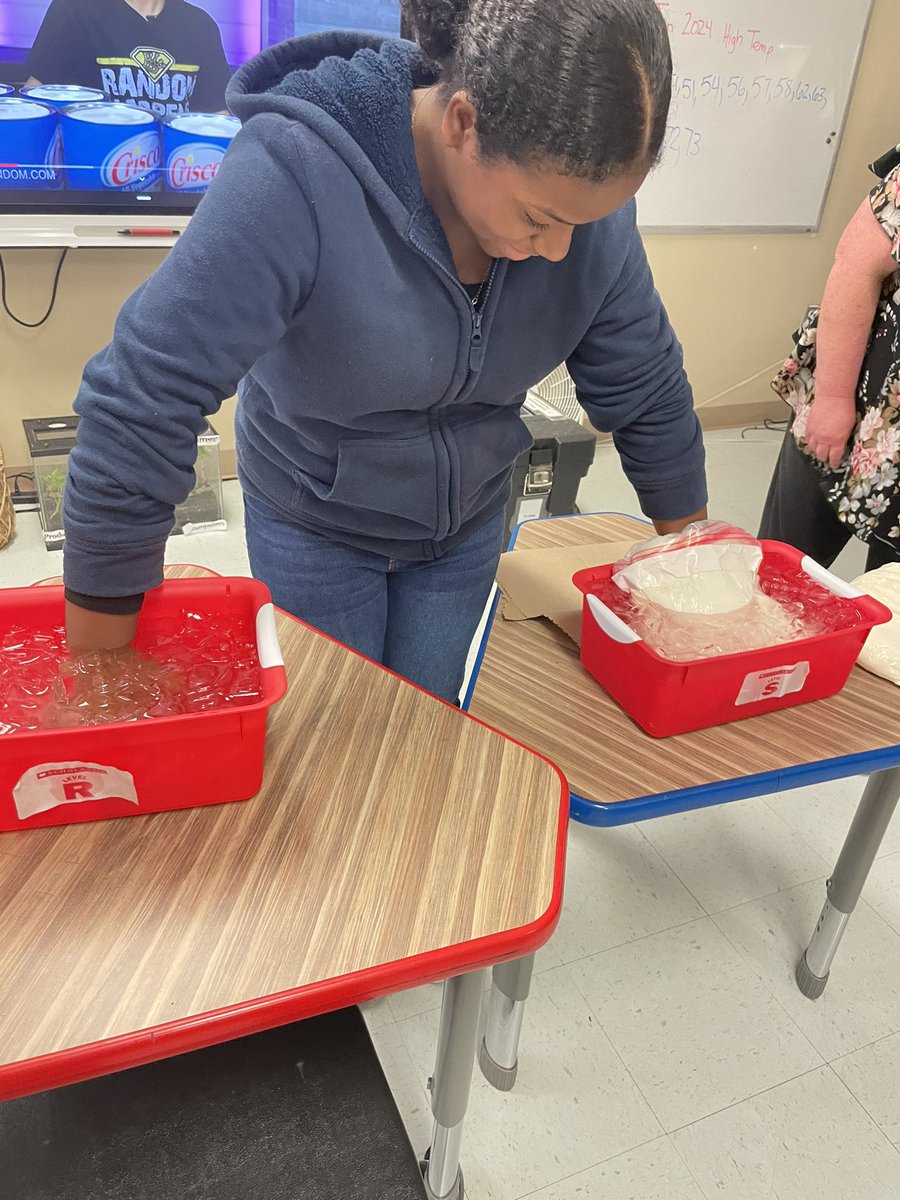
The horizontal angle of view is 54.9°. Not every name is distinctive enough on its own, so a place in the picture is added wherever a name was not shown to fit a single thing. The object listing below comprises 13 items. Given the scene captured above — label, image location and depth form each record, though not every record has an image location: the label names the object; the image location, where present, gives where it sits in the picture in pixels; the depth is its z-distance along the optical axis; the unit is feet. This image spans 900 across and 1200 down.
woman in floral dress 4.52
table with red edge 2.02
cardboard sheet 3.83
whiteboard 9.67
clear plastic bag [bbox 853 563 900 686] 3.62
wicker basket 8.28
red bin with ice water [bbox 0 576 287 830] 2.25
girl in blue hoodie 2.16
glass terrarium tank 8.16
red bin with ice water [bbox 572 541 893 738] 3.08
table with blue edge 3.01
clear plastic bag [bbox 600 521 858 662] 3.16
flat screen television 7.04
